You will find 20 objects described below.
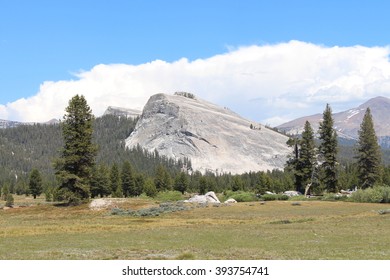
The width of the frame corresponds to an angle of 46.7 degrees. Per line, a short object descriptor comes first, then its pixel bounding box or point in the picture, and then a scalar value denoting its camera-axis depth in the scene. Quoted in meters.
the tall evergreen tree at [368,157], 97.94
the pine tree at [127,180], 153.75
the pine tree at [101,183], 139.15
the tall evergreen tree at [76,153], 71.06
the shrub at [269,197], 86.06
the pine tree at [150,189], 140.10
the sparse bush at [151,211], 60.38
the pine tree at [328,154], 94.31
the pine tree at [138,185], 156.70
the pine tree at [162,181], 166.01
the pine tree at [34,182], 161.11
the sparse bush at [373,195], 73.19
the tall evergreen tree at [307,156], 97.38
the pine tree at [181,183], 173.75
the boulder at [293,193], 100.89
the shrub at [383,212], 52.19
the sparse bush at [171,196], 107.79
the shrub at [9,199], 115.14
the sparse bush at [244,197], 86.69
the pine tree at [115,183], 143.39
